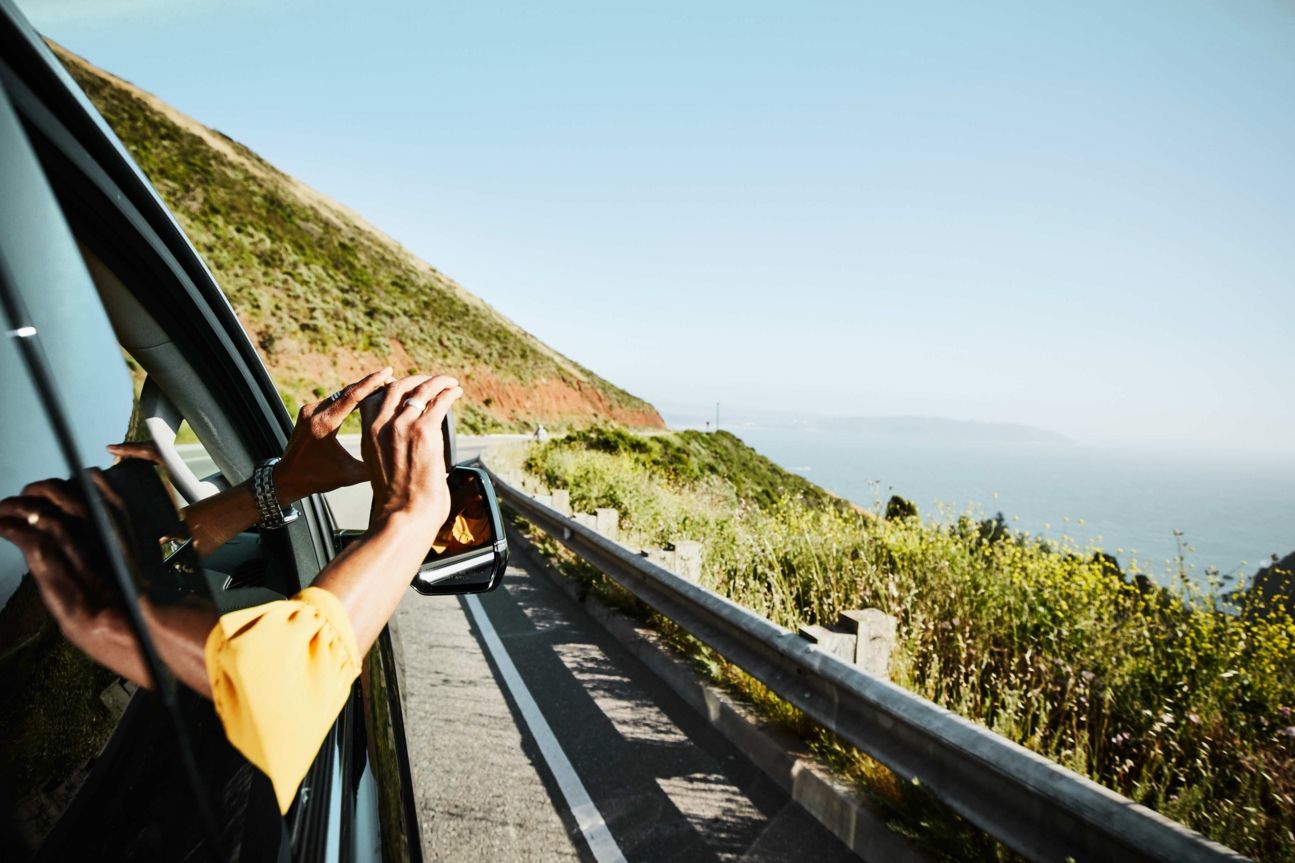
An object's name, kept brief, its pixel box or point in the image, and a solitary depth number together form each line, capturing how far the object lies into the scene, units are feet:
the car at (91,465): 2.37
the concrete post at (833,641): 11.48
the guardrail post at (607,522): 24.85
